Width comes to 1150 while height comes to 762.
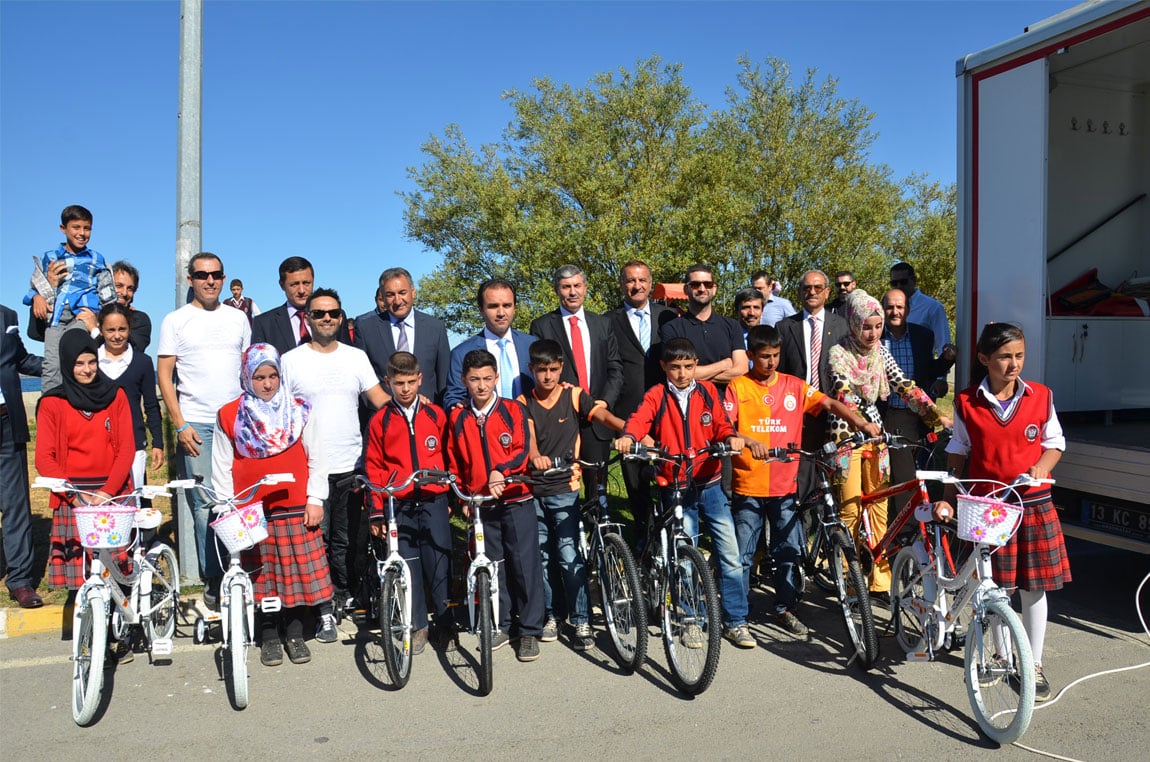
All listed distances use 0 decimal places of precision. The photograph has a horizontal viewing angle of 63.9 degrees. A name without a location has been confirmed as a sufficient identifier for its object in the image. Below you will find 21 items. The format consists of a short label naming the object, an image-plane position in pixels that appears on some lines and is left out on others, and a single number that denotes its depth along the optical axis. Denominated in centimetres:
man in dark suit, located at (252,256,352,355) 600
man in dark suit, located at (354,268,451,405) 596
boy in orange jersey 533
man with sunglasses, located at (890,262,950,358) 766
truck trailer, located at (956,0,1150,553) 557
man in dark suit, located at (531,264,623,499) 604
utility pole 664
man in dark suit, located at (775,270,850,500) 642
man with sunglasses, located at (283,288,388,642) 546
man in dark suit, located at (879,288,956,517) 651
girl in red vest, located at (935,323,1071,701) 436
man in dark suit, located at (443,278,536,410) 570
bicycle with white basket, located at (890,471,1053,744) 385
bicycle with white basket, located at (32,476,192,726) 420
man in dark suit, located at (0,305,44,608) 592
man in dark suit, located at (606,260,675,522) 632
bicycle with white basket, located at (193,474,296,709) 431
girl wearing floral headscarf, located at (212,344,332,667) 488
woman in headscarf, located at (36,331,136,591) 503
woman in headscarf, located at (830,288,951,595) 570
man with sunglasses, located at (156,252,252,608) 584
